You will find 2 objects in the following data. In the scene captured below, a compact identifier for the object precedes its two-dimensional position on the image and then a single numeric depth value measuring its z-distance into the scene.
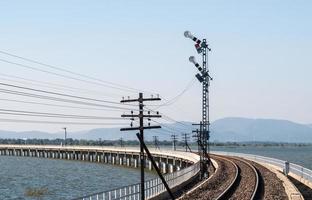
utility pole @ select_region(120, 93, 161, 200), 37.75
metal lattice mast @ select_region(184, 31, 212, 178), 71.94
